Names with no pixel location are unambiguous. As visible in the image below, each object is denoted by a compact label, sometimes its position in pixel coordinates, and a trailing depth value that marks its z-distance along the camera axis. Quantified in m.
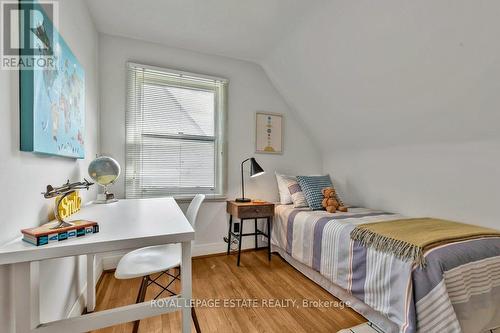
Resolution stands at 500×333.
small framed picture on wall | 2.87
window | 2.33
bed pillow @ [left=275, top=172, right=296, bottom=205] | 2.70
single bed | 1.13
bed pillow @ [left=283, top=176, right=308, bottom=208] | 2.54
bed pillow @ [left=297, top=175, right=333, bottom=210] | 2.42
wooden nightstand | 2.36
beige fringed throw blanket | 1.28
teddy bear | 2.28
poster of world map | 0.92
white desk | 0.72
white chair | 1.20
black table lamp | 2.47
